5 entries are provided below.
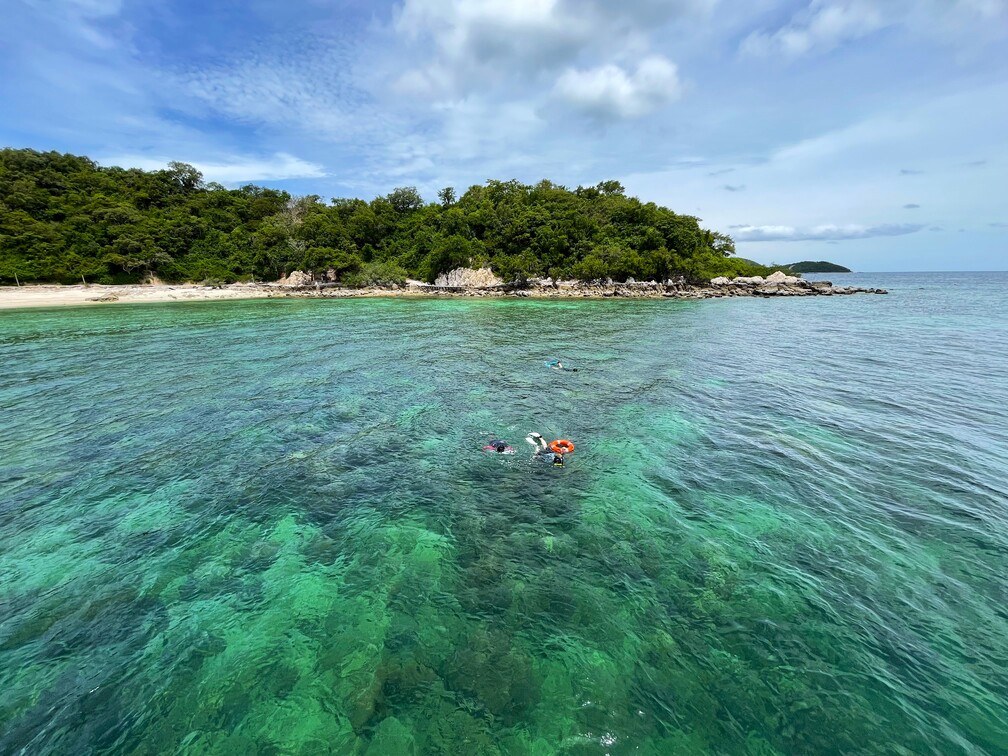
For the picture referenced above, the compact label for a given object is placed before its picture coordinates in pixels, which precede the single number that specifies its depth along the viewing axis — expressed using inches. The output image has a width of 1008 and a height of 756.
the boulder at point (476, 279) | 3208.7
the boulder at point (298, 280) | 3398.1
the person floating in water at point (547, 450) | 448.2
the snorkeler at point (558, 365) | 858.1
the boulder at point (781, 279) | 3422.7
